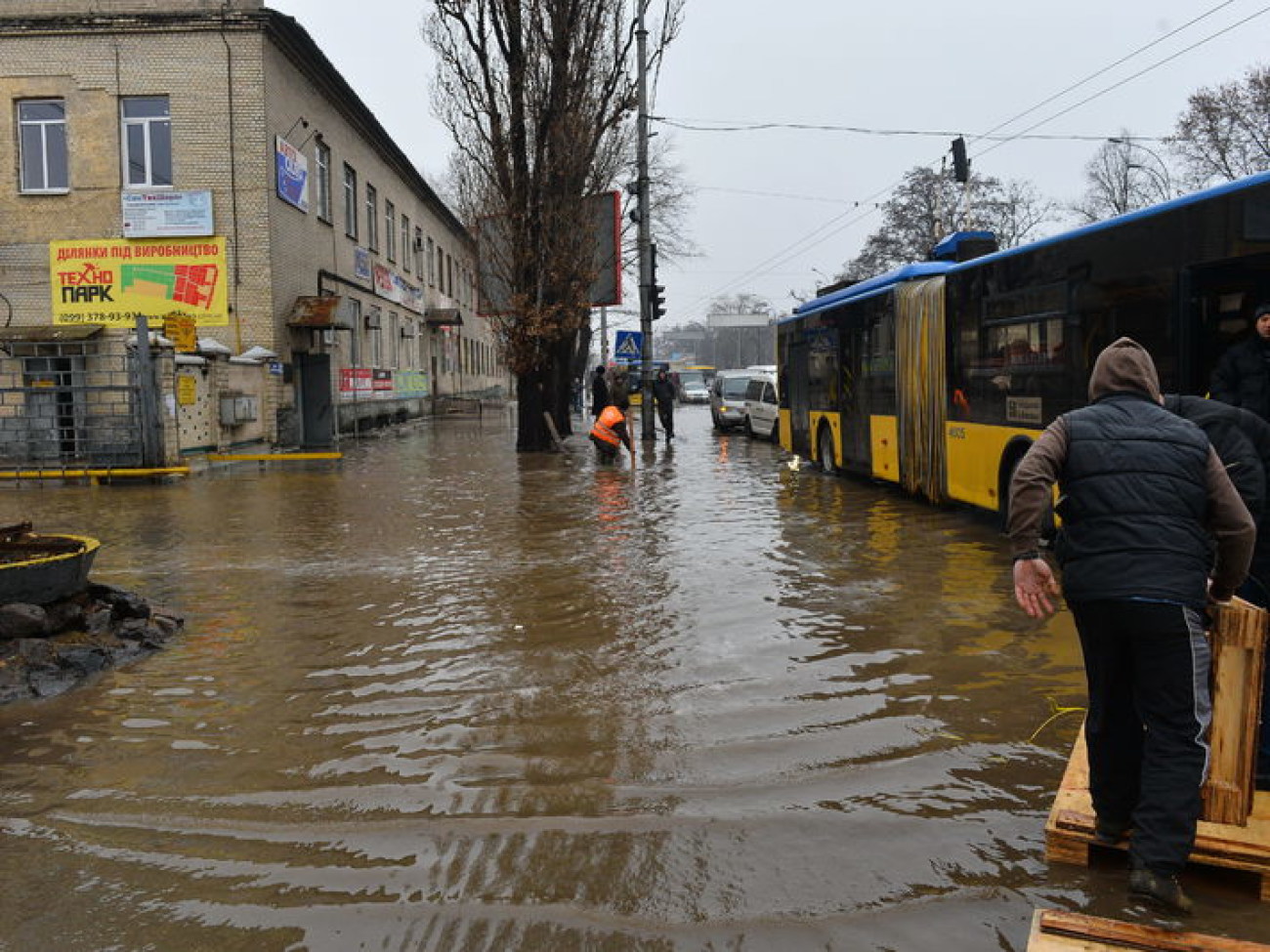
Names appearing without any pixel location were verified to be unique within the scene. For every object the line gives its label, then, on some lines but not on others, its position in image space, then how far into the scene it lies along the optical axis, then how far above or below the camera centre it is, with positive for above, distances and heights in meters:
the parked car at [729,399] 31.52 +0.46
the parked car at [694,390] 63.22 +1.52
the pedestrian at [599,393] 24.73 +0.59
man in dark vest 3.35 -0.56
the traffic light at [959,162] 24.86 +5.80
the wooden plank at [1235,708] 3.47 -1.00
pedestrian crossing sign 27.67 +1.88
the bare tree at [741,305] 129.00 +13.86
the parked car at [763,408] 27.12 +0.14
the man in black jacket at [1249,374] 4.71 +0.13
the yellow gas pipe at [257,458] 18.80 -0.60
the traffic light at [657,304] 25.64 +2.71
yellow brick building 22.38 +5.40
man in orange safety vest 19.39 -0.30
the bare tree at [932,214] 52.22 +9.75
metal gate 16.92 +0.19
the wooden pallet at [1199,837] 3.35 -1.39
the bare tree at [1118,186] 46.88 +9.89
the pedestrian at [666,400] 27.05 +0.40
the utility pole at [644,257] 24.73 +3.76
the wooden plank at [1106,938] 2.81 -1.41
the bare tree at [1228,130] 34.50 +9.14
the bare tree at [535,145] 22.14 +5.80
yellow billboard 22.50 +3.16
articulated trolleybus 7.17 +0.71
